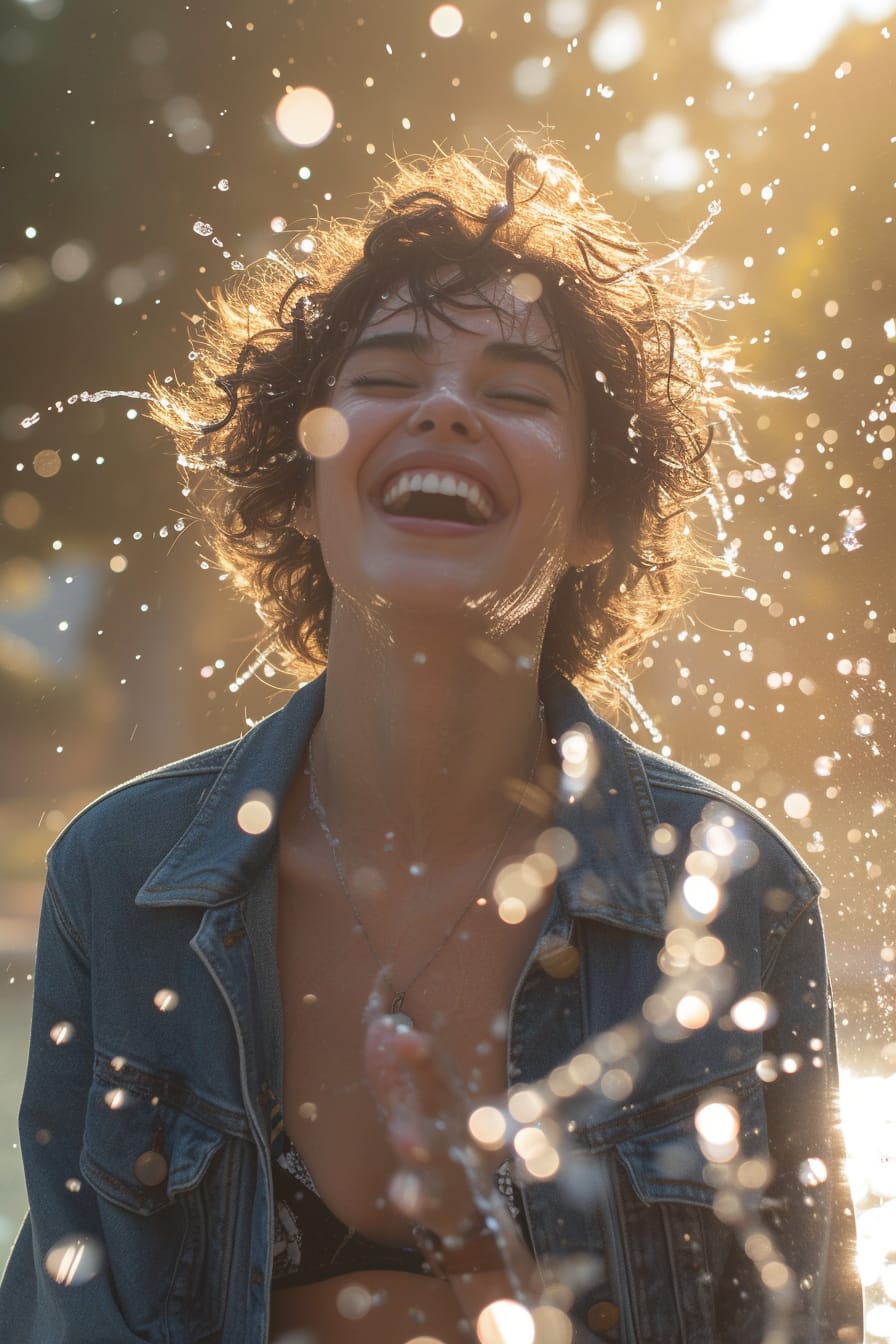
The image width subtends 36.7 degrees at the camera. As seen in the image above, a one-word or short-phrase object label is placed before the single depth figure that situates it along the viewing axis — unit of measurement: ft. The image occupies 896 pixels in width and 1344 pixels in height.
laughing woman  7.21
